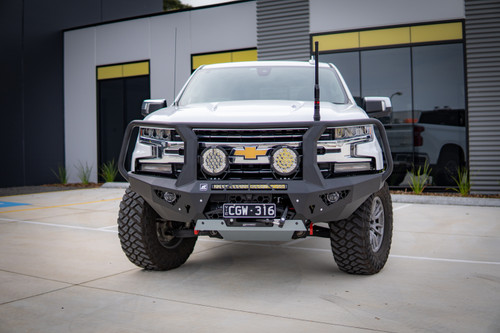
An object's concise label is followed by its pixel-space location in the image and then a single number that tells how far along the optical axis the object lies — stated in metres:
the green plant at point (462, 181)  11.29
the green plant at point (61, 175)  16.53
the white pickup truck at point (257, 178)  3.82
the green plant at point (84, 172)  16.09
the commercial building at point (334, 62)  11.55
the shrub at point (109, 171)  15.64
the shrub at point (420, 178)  11.67
